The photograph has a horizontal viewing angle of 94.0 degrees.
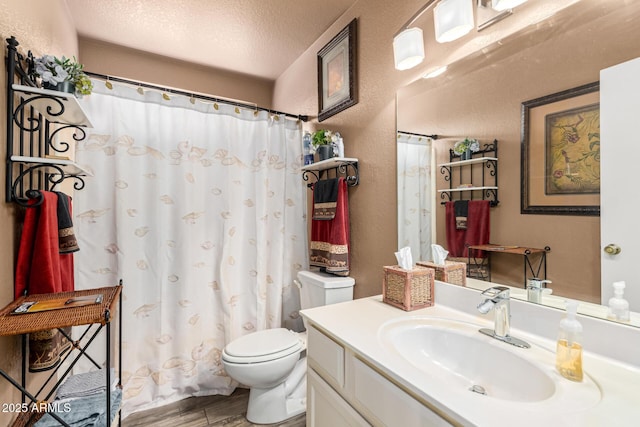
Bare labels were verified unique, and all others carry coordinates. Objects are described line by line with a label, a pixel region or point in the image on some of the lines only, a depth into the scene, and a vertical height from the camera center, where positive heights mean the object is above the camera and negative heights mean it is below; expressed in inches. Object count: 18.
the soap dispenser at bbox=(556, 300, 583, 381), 28.3 -13.5
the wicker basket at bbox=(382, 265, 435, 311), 48.4 -13.0
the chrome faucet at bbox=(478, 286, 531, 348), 36.9 -13.2
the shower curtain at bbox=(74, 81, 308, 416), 72.3 -4.8
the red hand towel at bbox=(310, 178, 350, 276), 72.4 -7.4
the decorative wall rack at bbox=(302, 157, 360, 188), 73.2 +11.7
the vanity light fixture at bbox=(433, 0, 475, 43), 43.3 +28.4
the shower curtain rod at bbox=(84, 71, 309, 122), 71.2 +31.3
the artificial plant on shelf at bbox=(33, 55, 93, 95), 45.3 +21.9
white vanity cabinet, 29.5 -21.4
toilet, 64.0 -33.0
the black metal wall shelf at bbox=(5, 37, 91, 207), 43.0 +14.7
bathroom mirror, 33.7 +15.8
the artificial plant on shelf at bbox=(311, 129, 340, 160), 75.4 +17.3
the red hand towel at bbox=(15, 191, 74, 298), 44.1 -6.3
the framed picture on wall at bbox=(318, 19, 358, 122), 72.9 +36.0
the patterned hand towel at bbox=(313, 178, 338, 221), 75.9 +3.1
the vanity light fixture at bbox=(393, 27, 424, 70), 51.6 +28.6
